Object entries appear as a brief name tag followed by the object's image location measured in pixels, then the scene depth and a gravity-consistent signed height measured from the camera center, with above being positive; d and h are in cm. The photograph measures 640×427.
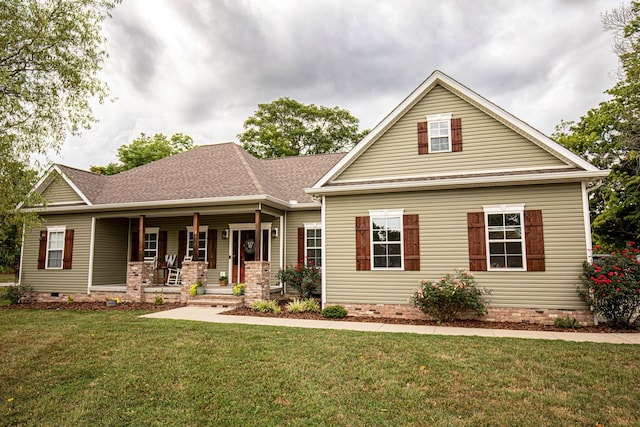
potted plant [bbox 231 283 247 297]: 1156 -111
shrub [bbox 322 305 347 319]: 971 -154
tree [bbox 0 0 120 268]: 733 +373
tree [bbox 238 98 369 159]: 2984 +1042
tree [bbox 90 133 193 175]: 2773 +808
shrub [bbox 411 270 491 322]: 855 -104
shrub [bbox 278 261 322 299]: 1139 -77
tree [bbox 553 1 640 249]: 1401 +581
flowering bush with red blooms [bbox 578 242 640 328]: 779 -73
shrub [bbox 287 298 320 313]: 1038 -150
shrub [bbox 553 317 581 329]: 820 -157
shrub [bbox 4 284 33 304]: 1348 -138
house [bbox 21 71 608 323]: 870 +104
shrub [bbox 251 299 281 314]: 1041 -150
